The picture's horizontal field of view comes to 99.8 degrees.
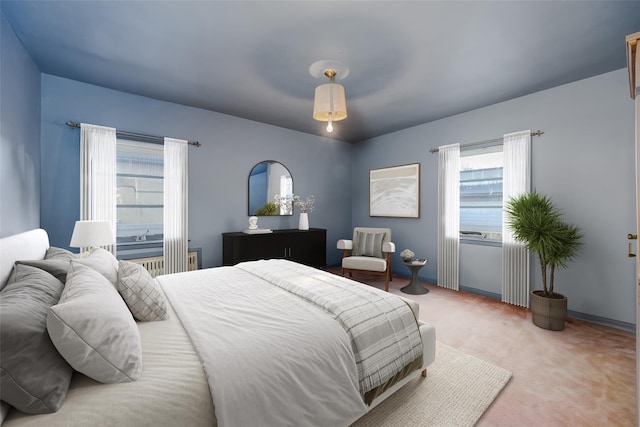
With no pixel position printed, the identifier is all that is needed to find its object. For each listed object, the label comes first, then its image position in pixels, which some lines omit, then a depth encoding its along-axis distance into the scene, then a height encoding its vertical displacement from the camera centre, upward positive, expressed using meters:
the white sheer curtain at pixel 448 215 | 4.17 -0.02
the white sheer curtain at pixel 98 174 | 3.11 +0.45
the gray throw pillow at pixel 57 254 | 1.98 -0.32
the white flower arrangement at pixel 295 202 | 4.86 +0.20
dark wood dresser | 3.95 -0.53
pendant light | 2.61 +1.11
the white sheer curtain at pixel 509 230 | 3.47 -0.15
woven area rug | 1.64 -1.24
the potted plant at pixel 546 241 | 2.85 -0.29
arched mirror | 4.54 +0.46
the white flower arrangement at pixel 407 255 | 4.16 -0.64
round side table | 4.04 -1.05
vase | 4.81 -0.16
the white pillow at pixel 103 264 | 1.66 -0.34
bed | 0.96 -0.64
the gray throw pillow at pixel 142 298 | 1.56 -0.50
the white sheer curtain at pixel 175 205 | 3.65 +0.10
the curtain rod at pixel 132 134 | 3.07 +0.99
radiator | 3.44 -0.67
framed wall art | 4.79 +0.42
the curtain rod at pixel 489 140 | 3.39 +1.04
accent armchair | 4.13 -0.64
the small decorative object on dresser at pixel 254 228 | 4.18 -0.25
